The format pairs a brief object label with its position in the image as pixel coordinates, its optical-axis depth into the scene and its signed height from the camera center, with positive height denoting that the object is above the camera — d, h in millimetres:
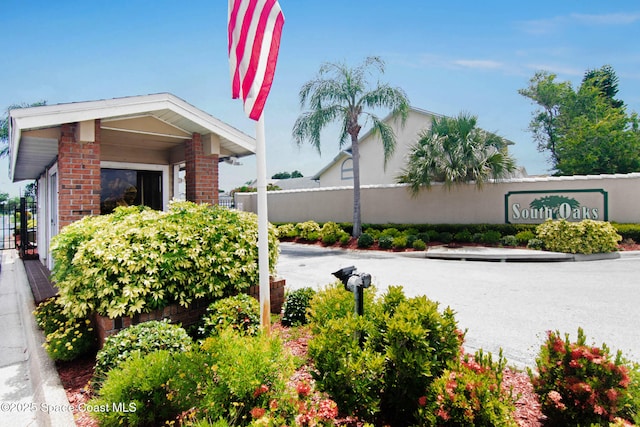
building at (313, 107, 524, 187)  22828 +4080
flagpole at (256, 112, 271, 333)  3670 -8
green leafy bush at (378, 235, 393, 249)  14570 -1037
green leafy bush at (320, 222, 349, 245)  16511 -742
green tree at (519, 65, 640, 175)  26766 +7415
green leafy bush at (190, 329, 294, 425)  2268 -1054
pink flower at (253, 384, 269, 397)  2260 -1086
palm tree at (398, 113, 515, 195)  14617 +2515
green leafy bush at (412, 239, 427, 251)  13758 -1113
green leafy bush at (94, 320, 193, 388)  3311 -1180
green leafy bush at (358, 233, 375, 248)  15109 -1019
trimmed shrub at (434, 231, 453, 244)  14422 -867
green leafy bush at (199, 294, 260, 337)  3967 -1102
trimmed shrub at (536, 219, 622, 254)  11352 -760
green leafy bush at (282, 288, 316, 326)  4879 -1236
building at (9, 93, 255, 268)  6069 +1523
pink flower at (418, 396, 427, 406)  2408 -1245
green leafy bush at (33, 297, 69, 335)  4531 -1259
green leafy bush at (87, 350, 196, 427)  2609 -1312
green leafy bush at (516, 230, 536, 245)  13005 -786
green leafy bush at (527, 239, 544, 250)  12430 -1032
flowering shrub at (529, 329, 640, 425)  2363 -1182
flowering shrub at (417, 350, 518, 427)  2234 -1193
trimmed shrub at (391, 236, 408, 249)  14156 -1053
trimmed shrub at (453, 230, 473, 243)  14148 -828
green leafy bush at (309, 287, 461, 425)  2508 -1022
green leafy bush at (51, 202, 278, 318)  3971 -479
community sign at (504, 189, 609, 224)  13281 +332
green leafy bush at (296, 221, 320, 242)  17750 -683
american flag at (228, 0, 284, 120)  3471 +1699
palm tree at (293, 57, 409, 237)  15586 +5059
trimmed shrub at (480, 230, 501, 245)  13602 -842
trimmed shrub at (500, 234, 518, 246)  13094 -953
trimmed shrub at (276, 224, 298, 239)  19048 -711
